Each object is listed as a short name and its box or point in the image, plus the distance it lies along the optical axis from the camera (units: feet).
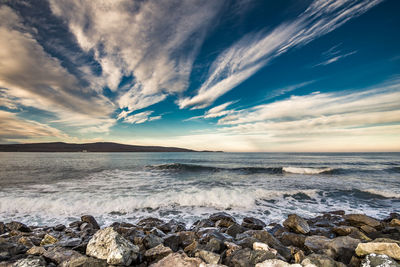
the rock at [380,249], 9.81
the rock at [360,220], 18.79
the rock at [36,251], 11.50
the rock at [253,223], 18.85
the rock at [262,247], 11.23
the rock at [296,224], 17.22
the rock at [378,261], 8.74
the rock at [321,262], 9.41
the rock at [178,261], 9.53
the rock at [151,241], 12.80
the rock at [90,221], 19.17
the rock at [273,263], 8.86
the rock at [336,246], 11.35
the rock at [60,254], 10.42
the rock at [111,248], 9.71
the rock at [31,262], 9.30
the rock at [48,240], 14.06
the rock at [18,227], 17.93
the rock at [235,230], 16.37
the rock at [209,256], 9.98
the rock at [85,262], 9.36
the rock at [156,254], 10.81
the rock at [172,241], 13.46
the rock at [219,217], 20.61
